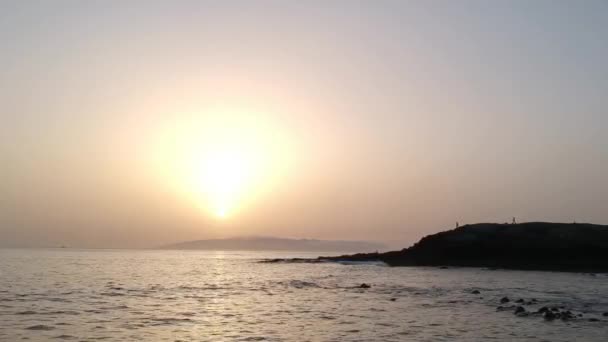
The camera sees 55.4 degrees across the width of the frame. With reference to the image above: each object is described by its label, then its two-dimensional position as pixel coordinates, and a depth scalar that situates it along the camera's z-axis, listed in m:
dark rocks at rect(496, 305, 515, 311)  39.00
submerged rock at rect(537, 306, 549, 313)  36.66
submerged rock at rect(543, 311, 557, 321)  33.94
